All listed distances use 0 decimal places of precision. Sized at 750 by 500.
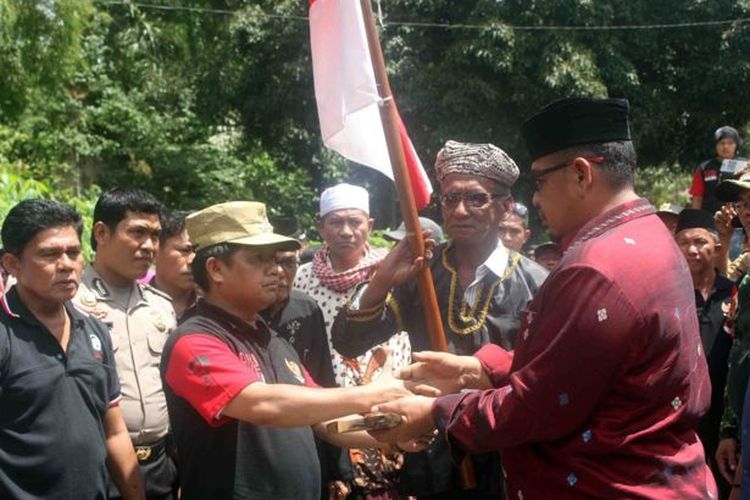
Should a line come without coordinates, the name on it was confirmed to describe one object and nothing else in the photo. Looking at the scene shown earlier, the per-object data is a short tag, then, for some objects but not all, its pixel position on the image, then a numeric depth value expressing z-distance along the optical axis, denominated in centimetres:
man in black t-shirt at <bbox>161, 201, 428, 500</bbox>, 334
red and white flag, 403
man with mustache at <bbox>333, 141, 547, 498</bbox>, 415
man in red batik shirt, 275
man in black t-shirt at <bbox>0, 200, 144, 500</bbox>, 380
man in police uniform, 469
